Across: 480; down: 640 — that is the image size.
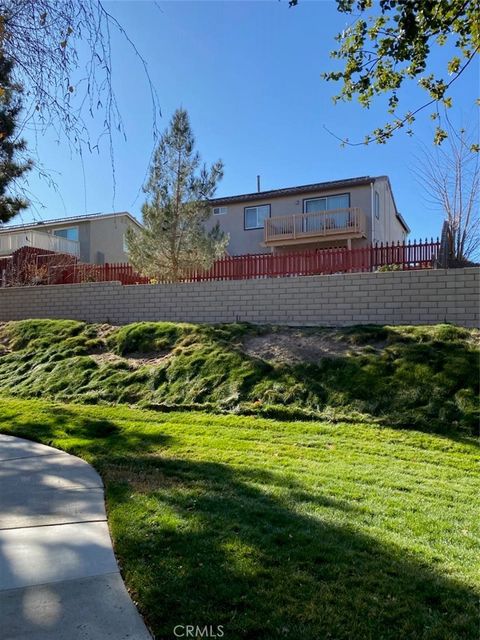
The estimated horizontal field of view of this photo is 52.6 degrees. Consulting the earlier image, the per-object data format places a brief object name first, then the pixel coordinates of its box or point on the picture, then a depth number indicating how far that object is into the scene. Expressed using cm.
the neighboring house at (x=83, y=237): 2819
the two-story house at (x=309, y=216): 2234
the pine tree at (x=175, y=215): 1582
